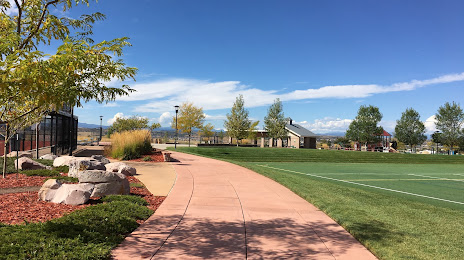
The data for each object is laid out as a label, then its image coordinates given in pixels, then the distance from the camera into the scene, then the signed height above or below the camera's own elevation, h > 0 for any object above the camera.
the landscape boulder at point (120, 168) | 12.55 -1.23
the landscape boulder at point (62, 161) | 13.92 -1.06
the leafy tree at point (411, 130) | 59.78 +2.20
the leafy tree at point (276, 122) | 50.78 +3.00
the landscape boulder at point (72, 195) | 7.57 -1.43
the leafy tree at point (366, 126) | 63.81 +3.08
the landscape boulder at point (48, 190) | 7.68 -1.32
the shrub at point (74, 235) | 4.17 -1.54
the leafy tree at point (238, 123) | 47.85 +2.63
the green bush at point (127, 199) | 7.83 -1.55
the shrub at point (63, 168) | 12.71 -1.29
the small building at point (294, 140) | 58.81 +0.04
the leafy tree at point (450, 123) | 52.09 +3.22
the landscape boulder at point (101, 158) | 14.58 -0.97
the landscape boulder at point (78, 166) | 11.31 -1.03
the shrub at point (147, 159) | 19.09 -1.26
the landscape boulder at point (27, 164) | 12.48 -1.10
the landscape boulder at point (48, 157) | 16.72 -1.06
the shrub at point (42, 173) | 11.37 -1.31
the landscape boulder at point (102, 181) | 8.33 -1.19
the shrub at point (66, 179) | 10.22 -1.40
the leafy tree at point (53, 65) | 3.88 +1.04
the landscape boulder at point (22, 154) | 16.11 -0.90
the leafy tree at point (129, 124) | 53.25 +2.62
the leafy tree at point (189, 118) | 53.94 +3.69
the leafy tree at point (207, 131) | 56.92 +1.58
